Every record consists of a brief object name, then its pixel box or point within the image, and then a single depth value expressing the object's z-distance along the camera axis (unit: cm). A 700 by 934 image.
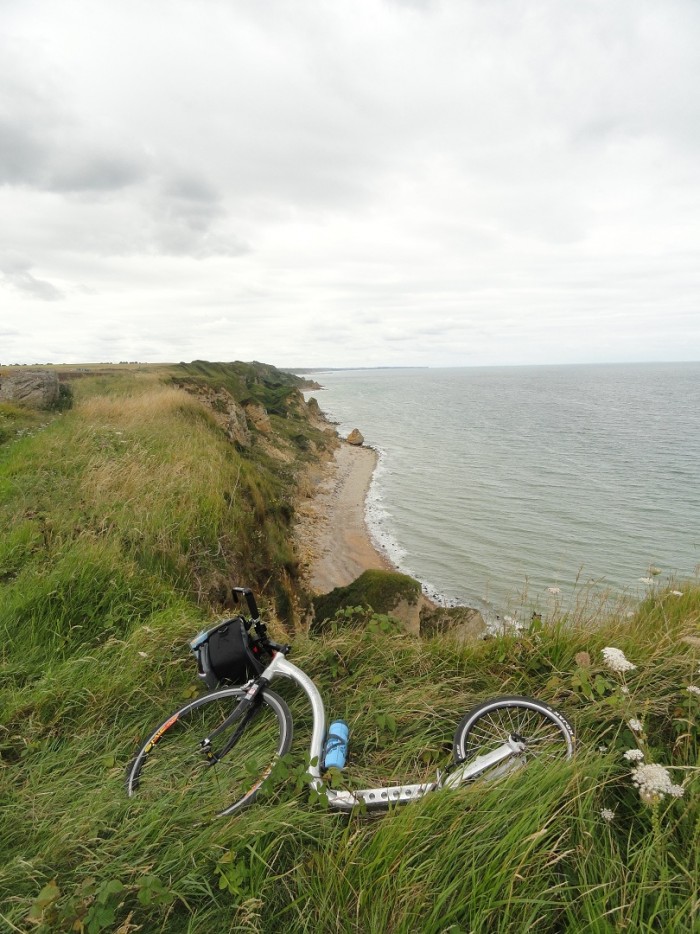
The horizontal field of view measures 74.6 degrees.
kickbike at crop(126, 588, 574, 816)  264
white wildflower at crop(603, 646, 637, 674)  294
